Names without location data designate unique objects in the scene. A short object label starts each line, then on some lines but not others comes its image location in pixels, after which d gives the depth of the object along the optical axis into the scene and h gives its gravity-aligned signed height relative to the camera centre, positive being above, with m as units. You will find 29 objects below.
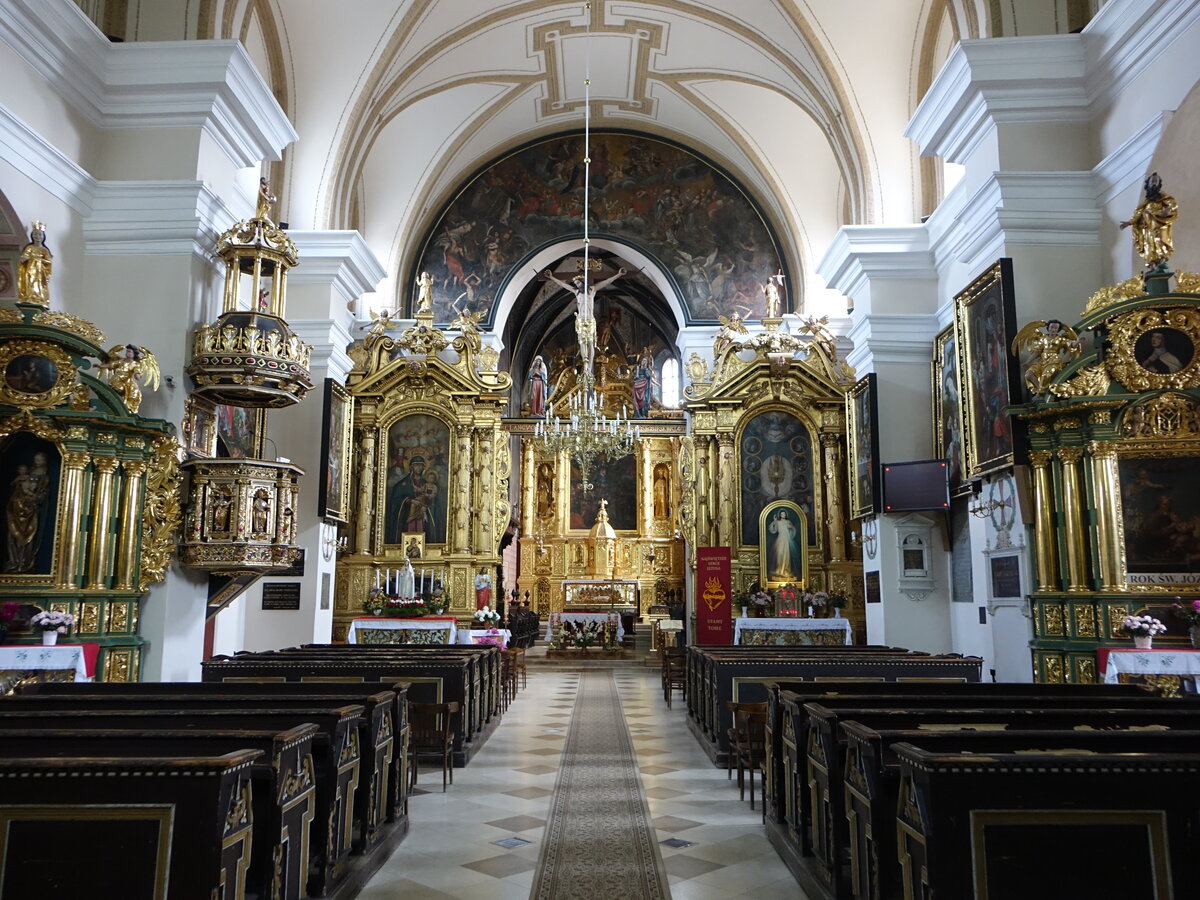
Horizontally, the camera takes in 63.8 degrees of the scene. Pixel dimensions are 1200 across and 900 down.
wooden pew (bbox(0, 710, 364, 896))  4.13 -0.53
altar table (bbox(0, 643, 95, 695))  6.73 -0.43
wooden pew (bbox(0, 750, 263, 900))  3.06 -0.72
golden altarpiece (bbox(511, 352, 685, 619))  23.75 +2.04
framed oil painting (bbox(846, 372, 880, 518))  11.91 +1.97
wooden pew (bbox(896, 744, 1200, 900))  3.04 -0.71
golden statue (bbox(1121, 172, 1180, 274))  7.41 +2.88
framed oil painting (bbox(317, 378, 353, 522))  12.89 +2.04
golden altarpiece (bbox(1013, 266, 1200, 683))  7.42 +0.97
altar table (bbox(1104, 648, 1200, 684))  6.75 -0.47
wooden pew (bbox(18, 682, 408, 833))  5.07 -0.51
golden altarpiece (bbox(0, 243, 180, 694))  7.35 +1.00
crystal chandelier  16.02 +3.12
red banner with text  14.95 +0.01
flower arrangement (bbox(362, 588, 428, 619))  13.78 -0.09
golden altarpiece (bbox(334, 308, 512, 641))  15.95 +2.42
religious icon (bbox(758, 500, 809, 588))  15.92 +0.88
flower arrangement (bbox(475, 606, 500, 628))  13.81 -0.23
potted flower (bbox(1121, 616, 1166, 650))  6.97 -0.22
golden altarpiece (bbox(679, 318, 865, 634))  16.30 +2.68
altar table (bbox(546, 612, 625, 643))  18.29 -0.32
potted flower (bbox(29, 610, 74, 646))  6.86 -0.15
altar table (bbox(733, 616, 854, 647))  13.09 -0.44
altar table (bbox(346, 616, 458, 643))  12.95 -0.41
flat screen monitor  10.95 +1.28
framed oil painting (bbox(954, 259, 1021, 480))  8.42 +2.11
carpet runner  4.53 -1.32
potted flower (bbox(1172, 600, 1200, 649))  6.91 -0.13
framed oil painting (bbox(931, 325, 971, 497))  10.96 +2.20
